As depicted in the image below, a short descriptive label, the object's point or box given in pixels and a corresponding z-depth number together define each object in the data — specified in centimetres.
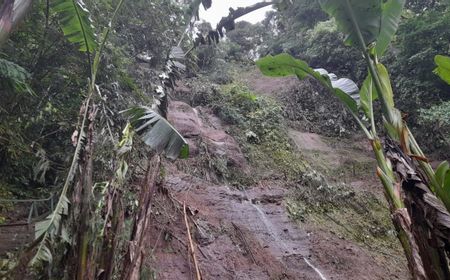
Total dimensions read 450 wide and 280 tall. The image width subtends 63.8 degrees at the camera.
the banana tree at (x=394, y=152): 257
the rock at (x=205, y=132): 870
